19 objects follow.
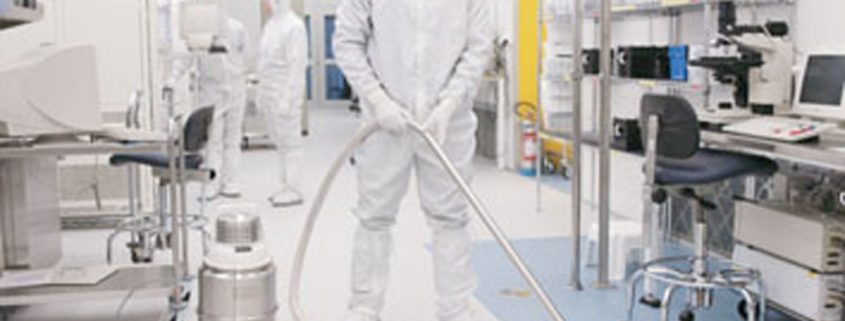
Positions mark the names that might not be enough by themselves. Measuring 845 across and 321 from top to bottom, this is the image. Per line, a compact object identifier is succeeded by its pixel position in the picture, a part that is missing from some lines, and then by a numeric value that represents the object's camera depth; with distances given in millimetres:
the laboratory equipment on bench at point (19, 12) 2799
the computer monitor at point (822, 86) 3236
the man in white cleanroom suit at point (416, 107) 2850
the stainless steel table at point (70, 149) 2674
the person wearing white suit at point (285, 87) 5699
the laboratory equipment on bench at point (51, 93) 2691
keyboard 2842
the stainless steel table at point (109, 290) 2729
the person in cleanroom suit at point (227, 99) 5879
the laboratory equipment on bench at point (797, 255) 2996
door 13891
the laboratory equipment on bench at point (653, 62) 4285
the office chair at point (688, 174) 2963
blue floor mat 3385
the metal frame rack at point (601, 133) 3545
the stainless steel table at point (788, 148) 2590
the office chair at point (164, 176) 3781
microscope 3367
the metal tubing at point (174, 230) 2973
